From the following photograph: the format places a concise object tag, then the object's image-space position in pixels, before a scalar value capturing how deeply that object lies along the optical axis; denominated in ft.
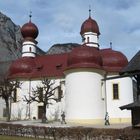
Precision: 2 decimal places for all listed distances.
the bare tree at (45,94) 98.70
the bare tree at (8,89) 100.39
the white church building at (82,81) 90.42
